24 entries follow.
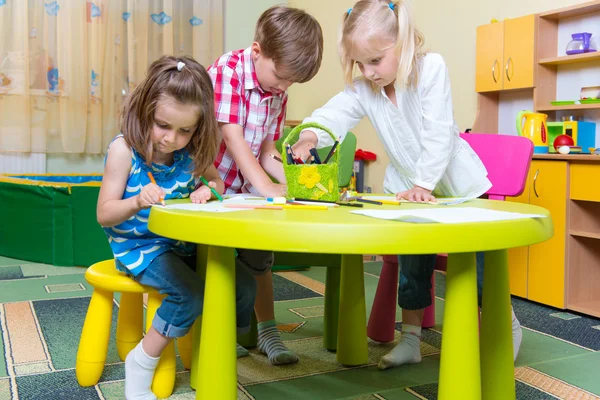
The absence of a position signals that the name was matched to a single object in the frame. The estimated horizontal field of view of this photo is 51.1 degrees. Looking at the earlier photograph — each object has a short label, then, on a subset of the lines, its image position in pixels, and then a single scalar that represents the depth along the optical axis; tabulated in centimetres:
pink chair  164
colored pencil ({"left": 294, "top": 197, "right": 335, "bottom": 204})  120
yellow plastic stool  138
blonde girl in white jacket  138
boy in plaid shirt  144
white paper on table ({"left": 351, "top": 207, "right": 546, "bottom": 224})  92
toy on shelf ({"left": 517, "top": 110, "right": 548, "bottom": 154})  245
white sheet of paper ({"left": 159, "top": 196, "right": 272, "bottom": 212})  104
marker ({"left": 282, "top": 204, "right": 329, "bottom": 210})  108
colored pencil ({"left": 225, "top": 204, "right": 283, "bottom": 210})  107
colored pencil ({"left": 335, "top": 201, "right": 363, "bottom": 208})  116
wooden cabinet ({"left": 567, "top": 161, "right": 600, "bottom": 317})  225
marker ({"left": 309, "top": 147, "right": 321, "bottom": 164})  126
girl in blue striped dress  129
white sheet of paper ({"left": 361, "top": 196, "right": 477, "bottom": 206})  127
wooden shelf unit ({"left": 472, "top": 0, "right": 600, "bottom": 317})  225
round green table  84
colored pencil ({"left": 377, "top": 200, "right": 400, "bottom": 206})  124
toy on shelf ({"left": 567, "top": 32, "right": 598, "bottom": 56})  237
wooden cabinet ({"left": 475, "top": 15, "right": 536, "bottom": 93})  253
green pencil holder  121
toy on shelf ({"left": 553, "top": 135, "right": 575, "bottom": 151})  238
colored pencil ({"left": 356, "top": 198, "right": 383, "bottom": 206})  125
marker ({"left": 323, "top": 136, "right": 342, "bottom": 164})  126
